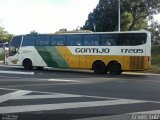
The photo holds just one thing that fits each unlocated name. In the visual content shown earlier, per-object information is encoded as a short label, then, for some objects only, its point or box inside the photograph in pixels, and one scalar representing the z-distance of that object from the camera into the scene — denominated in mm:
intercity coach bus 24859
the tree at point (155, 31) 53250
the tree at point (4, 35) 92750
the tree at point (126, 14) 49812
